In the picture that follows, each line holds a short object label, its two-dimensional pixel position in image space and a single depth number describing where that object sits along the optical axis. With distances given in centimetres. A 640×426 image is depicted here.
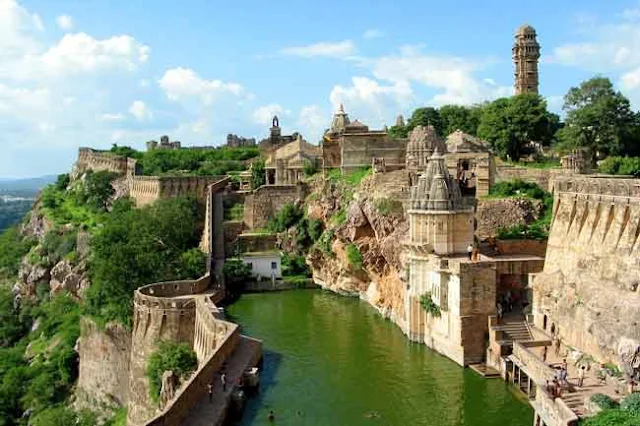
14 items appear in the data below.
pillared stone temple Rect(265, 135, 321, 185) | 6322
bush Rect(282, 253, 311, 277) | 5131
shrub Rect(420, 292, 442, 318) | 3288
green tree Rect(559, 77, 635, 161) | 4622
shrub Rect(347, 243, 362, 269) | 4575
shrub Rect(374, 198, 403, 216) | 4394
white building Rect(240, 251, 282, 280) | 4991
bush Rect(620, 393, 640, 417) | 1974
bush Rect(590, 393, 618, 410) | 2100
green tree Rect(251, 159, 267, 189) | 6450
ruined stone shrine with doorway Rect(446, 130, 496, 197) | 4406
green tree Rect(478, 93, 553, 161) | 5338
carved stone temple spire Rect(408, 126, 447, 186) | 5119
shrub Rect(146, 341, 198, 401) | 3116
